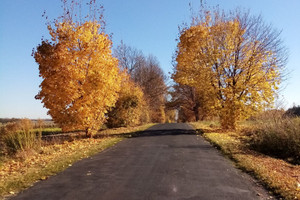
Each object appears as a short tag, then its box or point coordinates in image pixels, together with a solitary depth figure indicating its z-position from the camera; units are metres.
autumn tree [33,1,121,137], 13.98
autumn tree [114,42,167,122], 48.84
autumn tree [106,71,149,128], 26.64
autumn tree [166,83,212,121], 48.41
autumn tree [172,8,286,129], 18.53
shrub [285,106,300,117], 22.82
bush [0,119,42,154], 11.65
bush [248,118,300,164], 10.60
